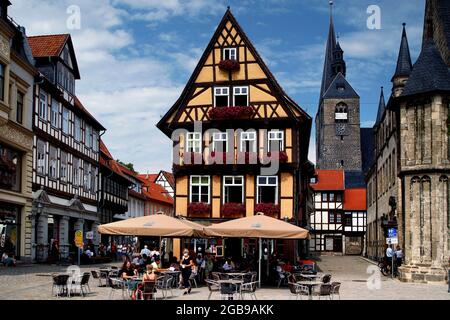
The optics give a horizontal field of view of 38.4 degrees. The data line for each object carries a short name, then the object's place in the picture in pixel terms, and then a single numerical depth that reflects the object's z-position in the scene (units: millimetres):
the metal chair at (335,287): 16427
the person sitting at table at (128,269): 18858
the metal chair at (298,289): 17406
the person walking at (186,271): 20750
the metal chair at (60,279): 17609
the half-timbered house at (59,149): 35344
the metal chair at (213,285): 17364
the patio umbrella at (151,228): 20406
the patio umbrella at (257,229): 20422
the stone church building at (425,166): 27141
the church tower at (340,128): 108688
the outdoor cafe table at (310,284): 16897
